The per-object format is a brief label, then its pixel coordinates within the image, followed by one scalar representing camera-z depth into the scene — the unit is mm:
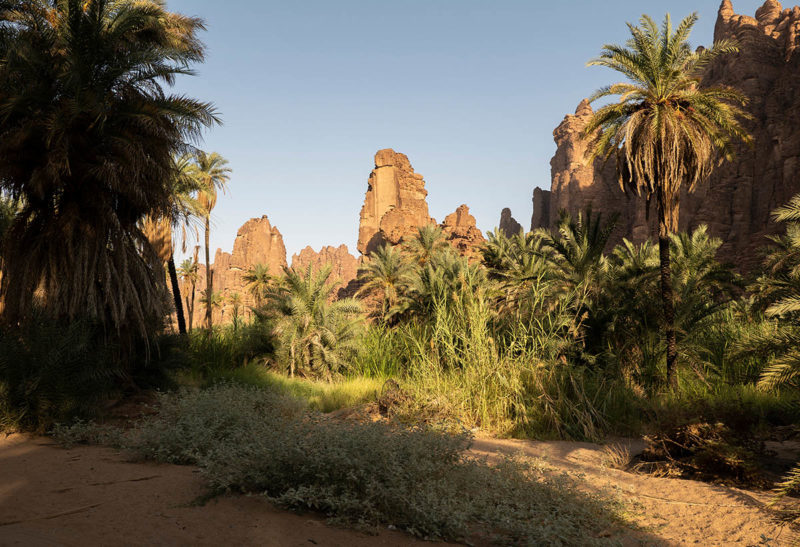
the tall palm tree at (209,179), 23516
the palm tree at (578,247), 13891
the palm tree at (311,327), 17797
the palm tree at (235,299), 58188
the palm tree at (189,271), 46406
